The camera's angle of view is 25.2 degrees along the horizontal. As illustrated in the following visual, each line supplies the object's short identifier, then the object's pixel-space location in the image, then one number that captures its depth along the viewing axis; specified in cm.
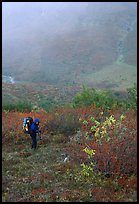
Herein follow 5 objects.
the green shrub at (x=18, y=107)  2081
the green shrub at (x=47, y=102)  2797
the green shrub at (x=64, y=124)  1501
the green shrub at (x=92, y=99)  1933
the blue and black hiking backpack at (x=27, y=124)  1241
